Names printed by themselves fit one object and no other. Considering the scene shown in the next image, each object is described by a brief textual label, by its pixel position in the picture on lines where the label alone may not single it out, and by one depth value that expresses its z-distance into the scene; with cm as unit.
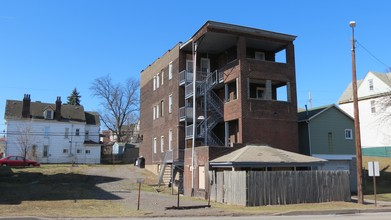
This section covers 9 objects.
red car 4916
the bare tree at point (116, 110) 7988
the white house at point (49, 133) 6109
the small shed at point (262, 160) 2697
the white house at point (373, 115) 5284
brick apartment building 3259
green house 3616
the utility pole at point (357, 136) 2492
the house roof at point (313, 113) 3646
